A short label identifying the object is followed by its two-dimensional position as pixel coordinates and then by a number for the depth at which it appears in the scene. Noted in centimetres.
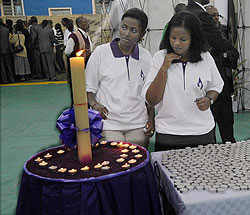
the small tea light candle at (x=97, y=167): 104
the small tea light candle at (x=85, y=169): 102
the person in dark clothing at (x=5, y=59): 798
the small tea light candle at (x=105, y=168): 101
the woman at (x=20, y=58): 833
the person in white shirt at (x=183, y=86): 136
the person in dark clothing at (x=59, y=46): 919
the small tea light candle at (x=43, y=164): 107
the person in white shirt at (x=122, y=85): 165
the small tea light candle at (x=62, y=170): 101
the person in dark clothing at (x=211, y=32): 212
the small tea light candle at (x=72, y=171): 99
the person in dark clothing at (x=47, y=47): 827
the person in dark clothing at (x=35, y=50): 844
